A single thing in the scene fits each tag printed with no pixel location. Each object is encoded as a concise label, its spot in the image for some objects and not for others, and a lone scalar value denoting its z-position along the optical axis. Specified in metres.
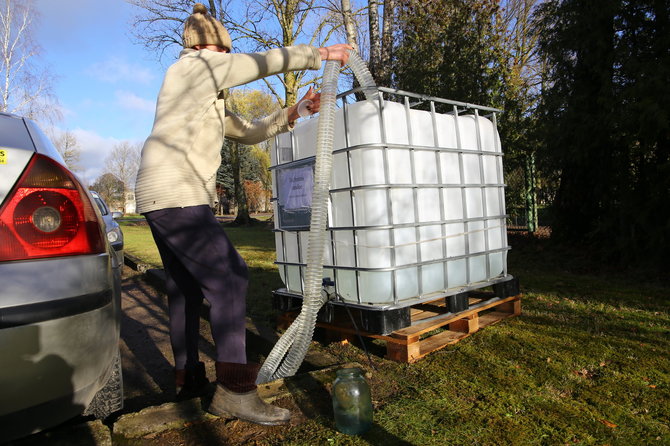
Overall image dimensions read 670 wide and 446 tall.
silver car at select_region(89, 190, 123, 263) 7.32
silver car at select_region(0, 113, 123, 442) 1.31
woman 2.12
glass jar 2.02
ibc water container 2.89
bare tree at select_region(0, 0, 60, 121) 18.81
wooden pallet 2.95
